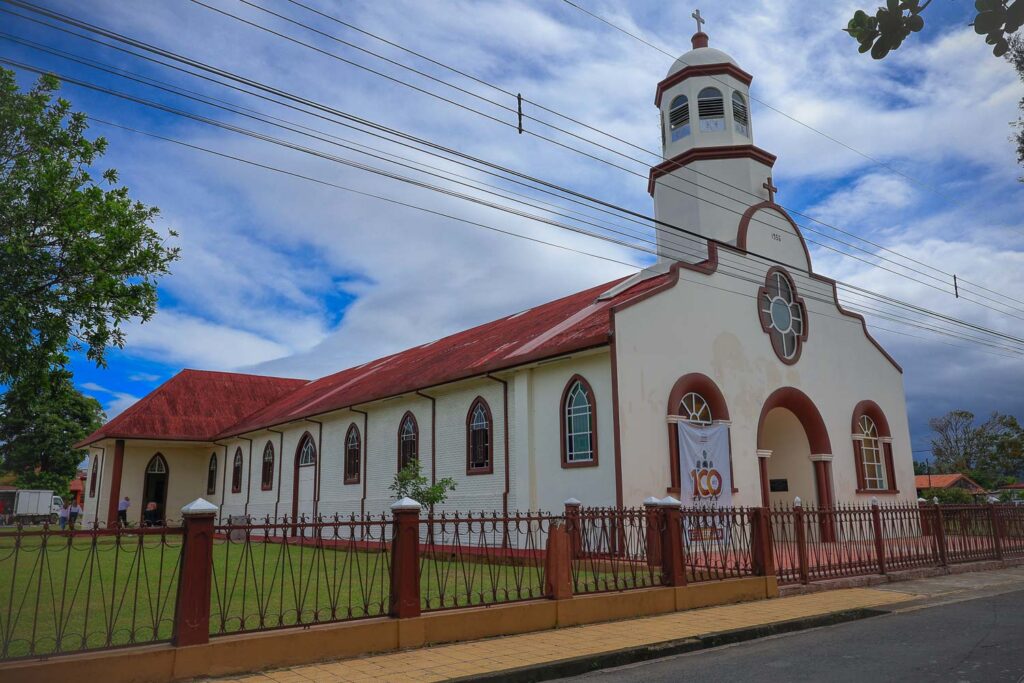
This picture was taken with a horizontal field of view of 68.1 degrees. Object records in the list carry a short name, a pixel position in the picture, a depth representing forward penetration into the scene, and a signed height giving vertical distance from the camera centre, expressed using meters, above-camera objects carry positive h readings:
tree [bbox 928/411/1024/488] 55.69 +4.10
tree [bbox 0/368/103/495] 46.69 +4.50
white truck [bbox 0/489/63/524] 41.41 +0.91
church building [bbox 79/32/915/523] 15.73 +3.05
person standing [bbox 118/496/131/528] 29.31 +0.35
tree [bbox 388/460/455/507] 17.62 +0.64
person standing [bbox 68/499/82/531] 28.51 +0.26
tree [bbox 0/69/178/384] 13.30 +5.15
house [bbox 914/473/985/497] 51.95 +1.70
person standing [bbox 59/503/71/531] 30.92 +0.17
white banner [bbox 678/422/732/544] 15.80 +0.91
